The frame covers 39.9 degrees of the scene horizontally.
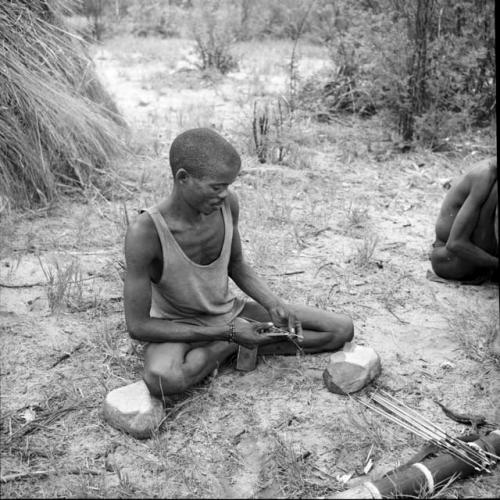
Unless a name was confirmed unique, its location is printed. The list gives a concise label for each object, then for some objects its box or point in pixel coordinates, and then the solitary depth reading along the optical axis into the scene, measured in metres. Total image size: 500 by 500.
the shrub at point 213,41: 8.15
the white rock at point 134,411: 2.50
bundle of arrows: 2.29
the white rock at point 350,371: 2.75
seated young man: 2.59
